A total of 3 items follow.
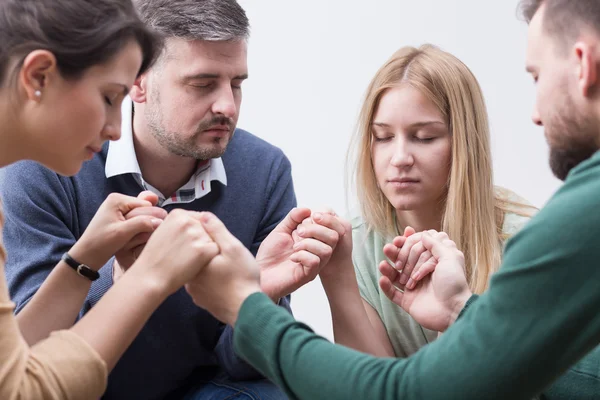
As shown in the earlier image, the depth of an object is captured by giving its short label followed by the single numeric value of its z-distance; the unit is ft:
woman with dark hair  6.10
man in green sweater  5.86
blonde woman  7.90
